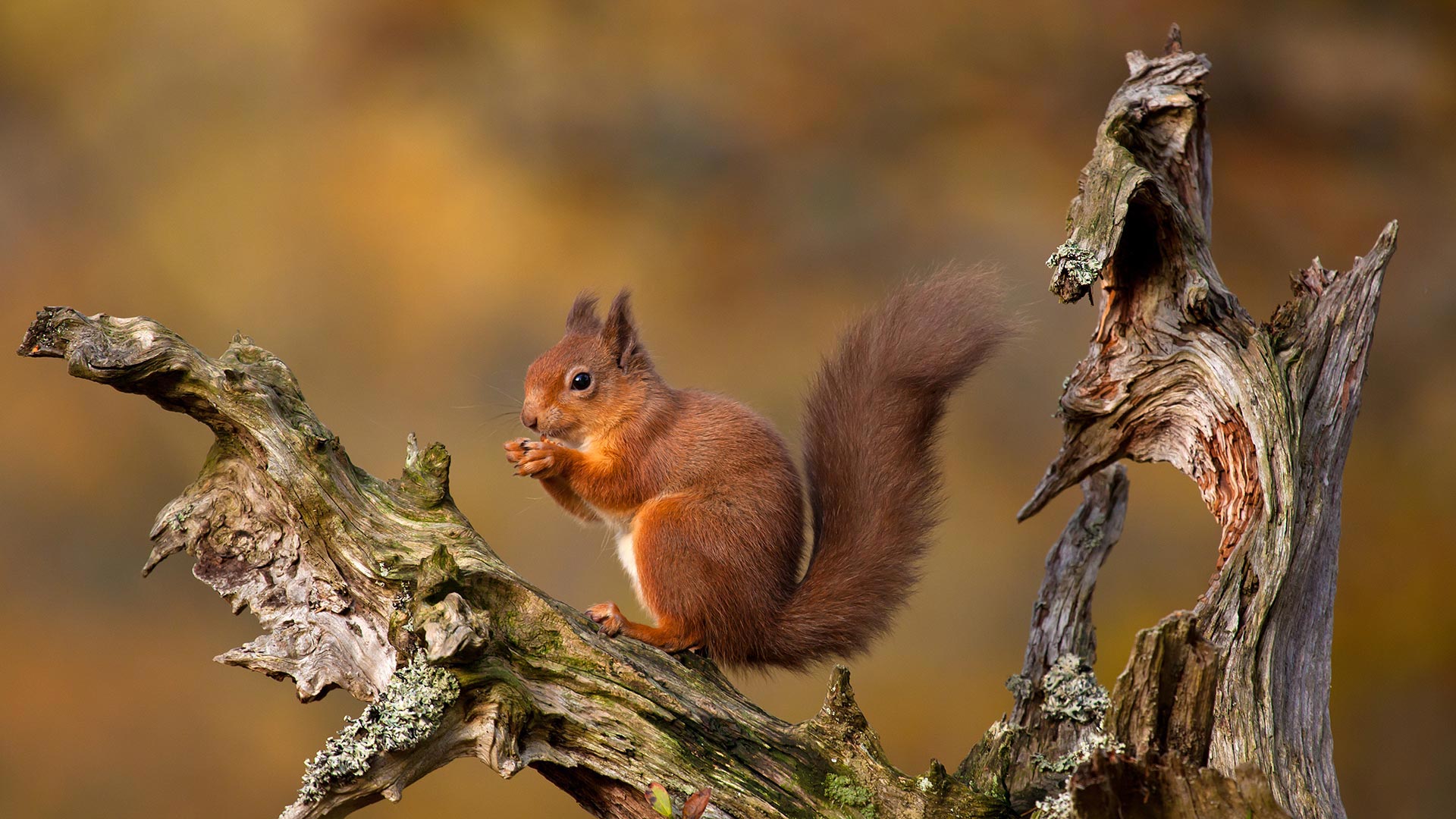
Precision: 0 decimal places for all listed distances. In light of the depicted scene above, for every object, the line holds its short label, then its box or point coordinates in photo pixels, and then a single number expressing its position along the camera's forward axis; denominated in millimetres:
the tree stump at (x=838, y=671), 8281
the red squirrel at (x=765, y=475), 8372
